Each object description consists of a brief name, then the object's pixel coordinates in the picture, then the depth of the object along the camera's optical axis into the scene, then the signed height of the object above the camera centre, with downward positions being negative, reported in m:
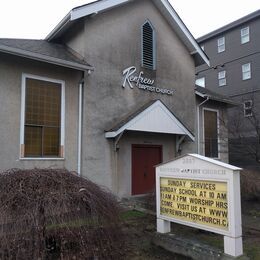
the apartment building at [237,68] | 24.23 +7.65
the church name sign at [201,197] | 6.18 -0.92
